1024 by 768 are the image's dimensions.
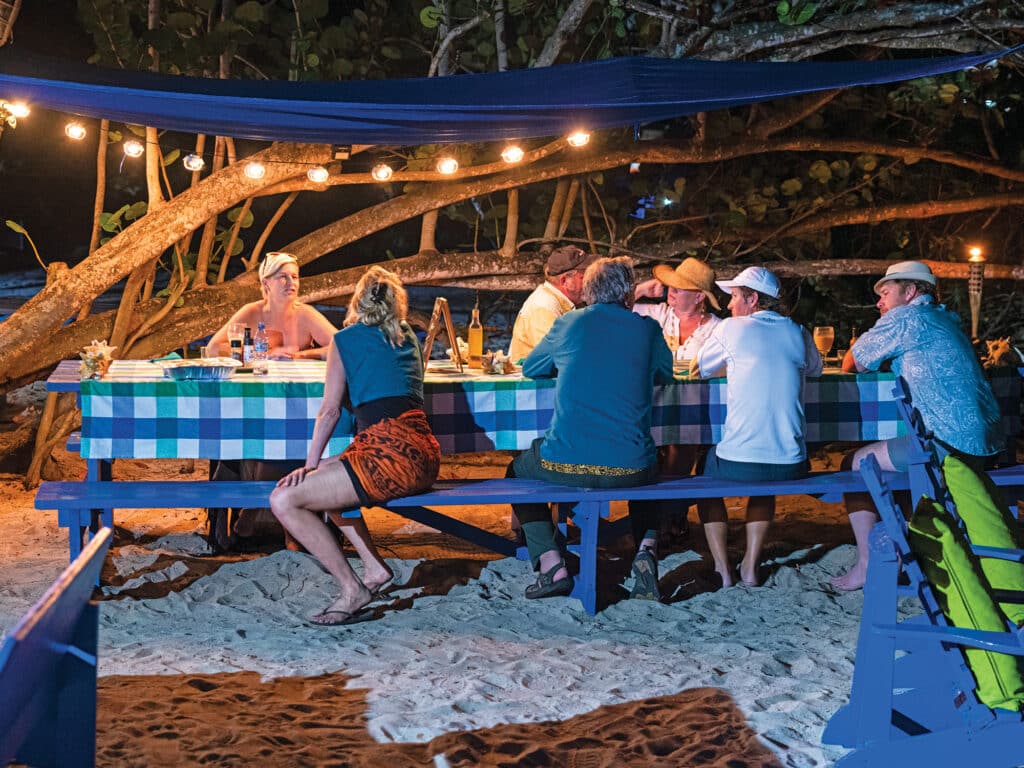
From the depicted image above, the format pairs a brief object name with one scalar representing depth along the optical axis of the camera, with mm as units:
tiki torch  6767
